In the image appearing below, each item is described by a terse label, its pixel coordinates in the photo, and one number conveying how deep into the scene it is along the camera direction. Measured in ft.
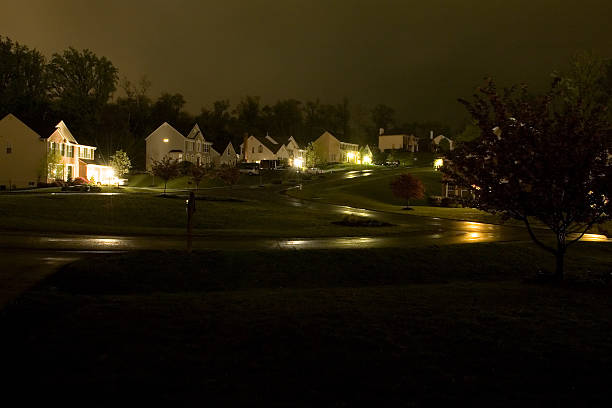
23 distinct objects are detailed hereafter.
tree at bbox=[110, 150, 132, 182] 242.58
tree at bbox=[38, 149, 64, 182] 208.13
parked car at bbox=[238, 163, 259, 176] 292.61
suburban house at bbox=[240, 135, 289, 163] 391.45
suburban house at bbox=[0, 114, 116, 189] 221.46
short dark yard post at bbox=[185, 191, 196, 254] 53.01
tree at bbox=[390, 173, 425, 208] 165.99
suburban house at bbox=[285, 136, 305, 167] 406.82
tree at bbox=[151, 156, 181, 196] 167.22
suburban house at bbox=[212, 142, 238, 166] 353.92
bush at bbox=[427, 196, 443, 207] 191.11
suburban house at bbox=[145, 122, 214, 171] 315.17
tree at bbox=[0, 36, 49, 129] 306.96
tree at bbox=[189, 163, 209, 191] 166.79
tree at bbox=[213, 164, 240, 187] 217.97
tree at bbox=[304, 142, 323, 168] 331.57
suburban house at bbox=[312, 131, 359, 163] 434.71
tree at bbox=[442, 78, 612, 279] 45.06
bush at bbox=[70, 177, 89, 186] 200.03
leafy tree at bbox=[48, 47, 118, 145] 341.82
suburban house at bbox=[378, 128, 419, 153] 512.63
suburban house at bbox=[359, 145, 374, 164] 430.61
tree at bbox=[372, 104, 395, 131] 616.39
